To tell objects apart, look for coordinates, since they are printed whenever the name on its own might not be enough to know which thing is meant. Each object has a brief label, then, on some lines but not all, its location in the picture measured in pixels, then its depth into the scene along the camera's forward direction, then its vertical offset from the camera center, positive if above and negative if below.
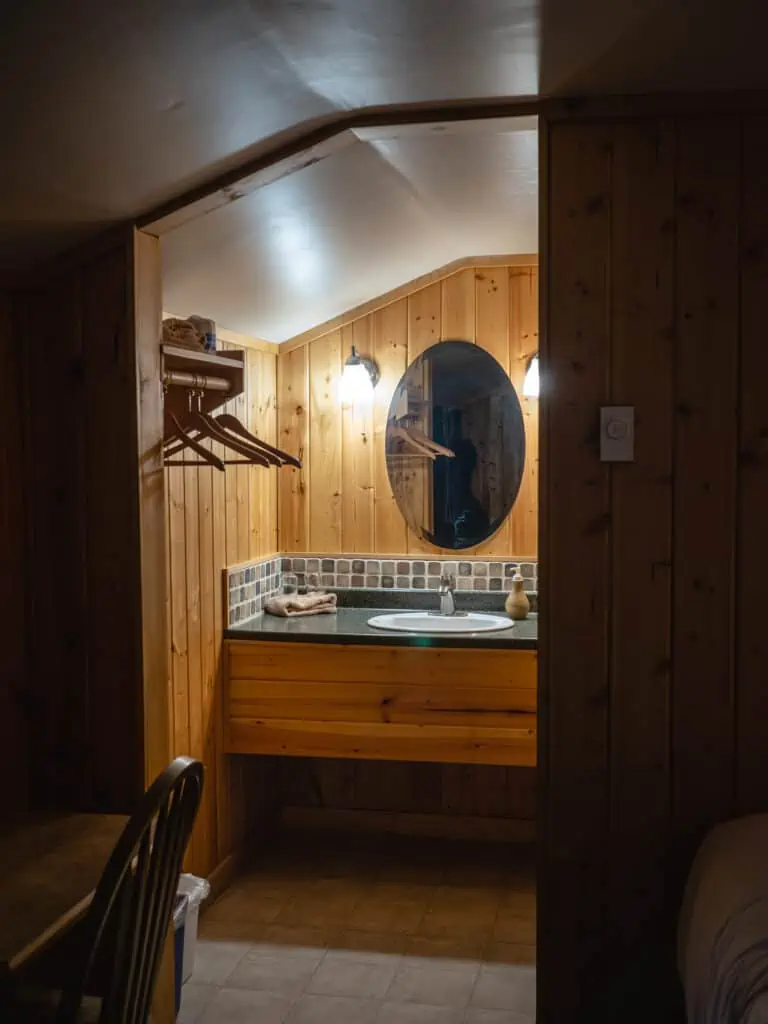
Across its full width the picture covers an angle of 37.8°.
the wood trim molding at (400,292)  4.09 +0.66
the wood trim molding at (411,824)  4.22 -1.37
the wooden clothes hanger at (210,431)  2.99 +0.10
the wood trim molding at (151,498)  2.55 -0.07
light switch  2.29 +0.07
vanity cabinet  3.60 -0.77
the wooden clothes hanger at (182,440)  2.85 +0.07
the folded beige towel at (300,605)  4.05 -0.50
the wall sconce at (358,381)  4.20 +0.33
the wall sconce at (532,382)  4.06 +0.31
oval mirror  4.14 +0.08
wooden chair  1.67 -0.70
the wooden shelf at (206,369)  2.78 +0.27
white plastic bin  2.93 -1.15
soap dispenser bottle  3.99 -0.49
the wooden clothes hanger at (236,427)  3.06 +0.11
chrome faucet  4.06 -0.48
